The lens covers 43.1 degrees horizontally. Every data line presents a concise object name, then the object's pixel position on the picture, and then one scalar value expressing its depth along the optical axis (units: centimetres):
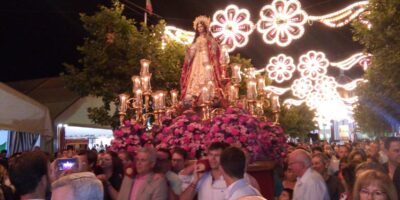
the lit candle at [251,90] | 1019
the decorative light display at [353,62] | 1978
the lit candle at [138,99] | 1134
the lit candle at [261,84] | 1137
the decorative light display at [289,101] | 3322
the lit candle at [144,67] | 1164
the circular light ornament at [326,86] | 2655
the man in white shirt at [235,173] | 433
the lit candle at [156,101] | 1103
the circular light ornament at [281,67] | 2183
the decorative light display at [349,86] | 2475
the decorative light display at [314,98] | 2659
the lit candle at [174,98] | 1254
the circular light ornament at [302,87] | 2561
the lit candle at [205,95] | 1028
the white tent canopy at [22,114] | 1284
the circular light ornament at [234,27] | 1642
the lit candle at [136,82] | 1156
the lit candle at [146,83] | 1152
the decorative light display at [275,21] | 1489
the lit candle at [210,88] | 1072
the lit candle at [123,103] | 1109
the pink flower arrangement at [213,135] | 795
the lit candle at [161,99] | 1099
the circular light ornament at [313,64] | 2198
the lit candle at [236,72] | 1152
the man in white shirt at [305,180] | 579
